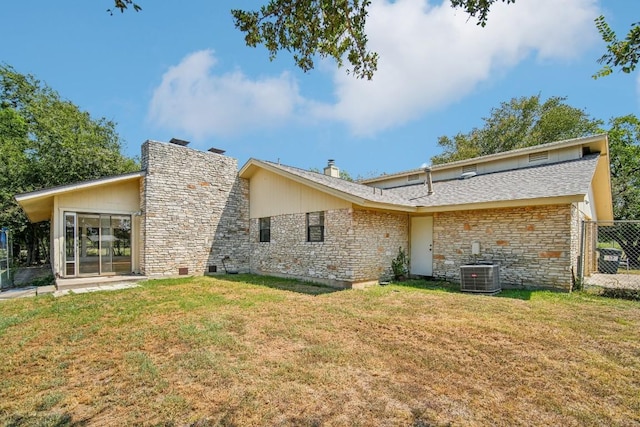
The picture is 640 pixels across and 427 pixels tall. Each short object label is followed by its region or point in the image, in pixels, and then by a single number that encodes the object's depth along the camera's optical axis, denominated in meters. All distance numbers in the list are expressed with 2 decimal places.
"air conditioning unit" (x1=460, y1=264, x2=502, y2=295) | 7.96
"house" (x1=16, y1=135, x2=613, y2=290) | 8.55
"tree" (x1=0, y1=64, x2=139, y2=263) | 15.52
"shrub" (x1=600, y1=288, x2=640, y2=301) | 7.30
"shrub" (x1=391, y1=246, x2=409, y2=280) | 10.08
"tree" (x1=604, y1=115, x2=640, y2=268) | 19.41
